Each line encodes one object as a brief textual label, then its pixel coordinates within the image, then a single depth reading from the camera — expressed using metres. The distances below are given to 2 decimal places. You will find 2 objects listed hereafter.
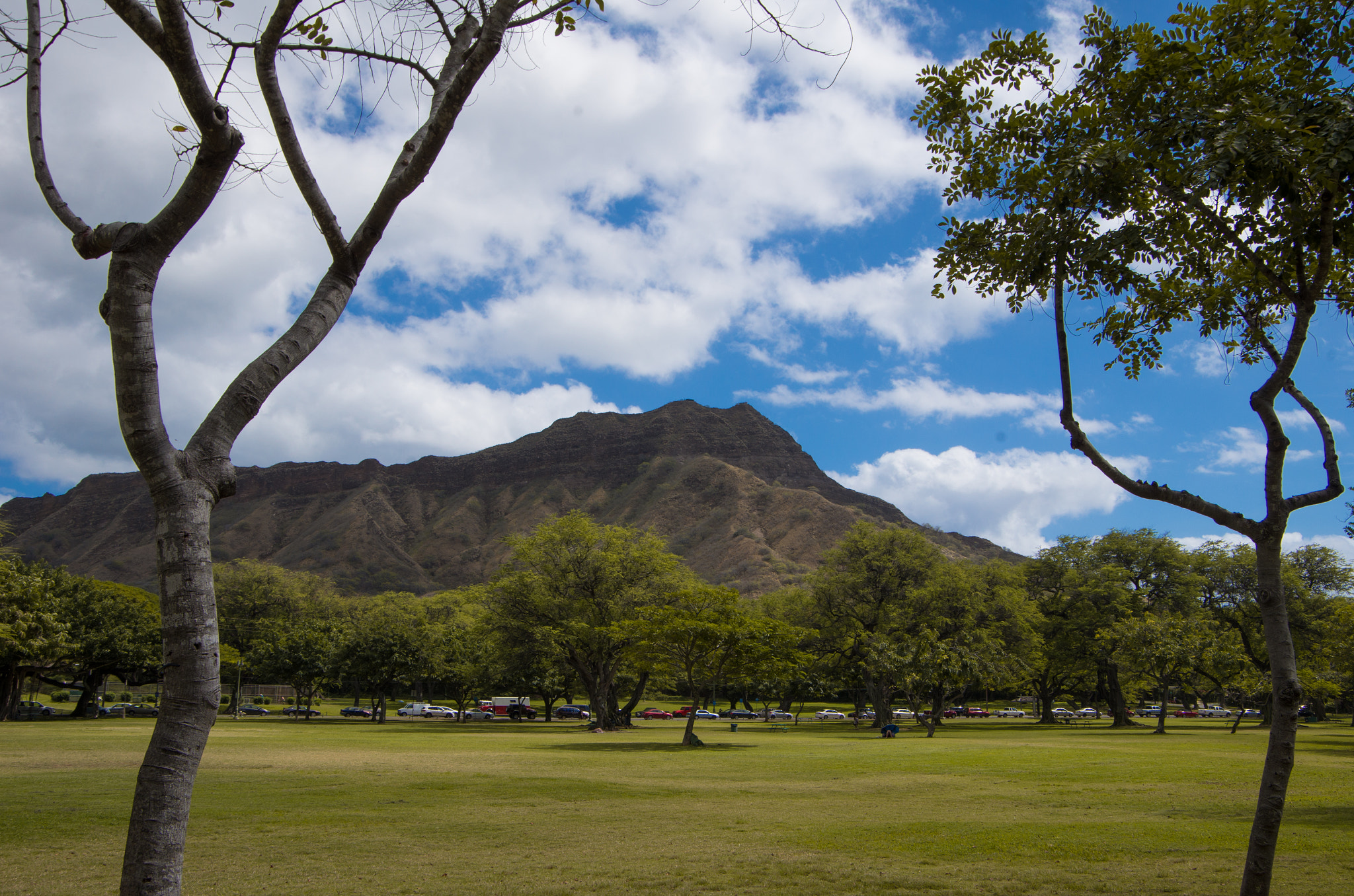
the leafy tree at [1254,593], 47.56
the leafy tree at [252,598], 68.00
